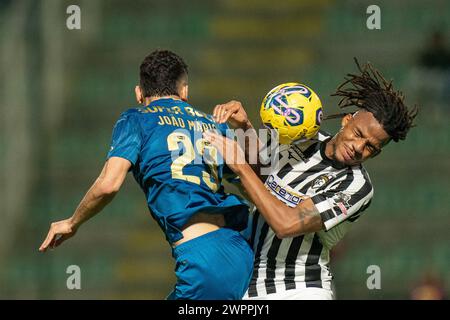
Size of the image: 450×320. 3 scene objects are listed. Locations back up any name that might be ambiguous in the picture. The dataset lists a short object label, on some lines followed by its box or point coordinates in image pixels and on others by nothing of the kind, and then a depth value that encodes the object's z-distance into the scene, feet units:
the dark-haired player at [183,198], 30.22
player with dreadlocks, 31.07
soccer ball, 30.66
